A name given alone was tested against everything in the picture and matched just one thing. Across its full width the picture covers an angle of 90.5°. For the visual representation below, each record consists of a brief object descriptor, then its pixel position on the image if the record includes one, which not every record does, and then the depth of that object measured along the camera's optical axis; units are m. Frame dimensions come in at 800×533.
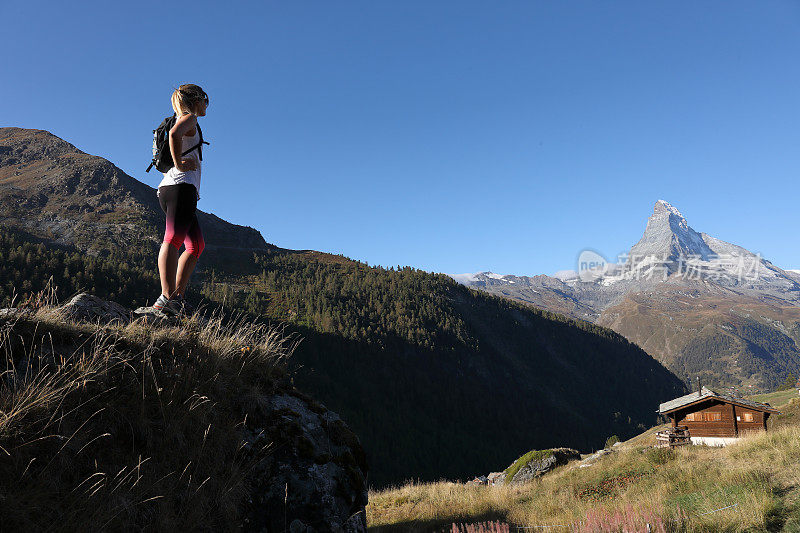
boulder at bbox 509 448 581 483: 25.91
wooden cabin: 30.80
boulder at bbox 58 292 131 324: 4.22
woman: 4.86
